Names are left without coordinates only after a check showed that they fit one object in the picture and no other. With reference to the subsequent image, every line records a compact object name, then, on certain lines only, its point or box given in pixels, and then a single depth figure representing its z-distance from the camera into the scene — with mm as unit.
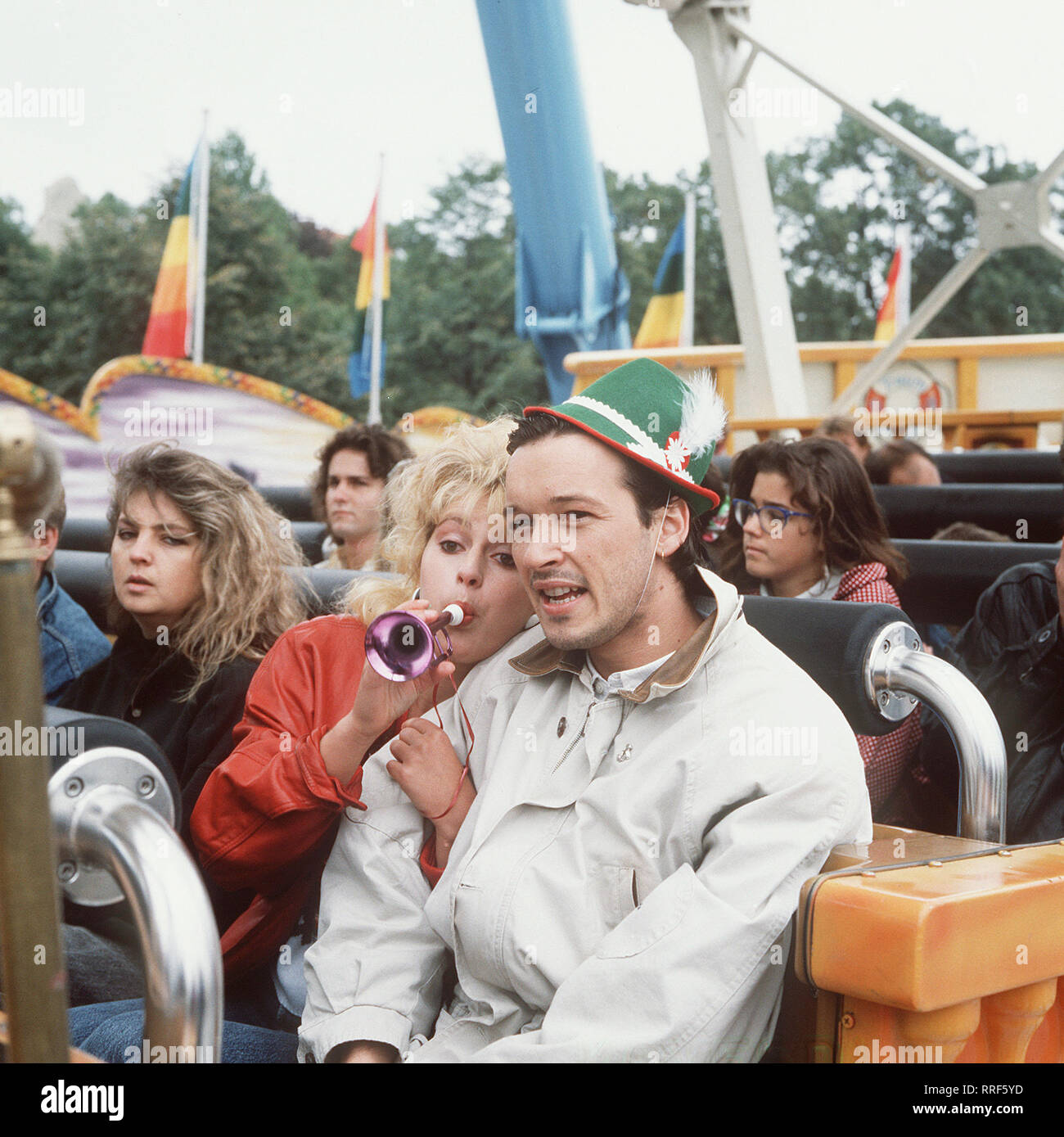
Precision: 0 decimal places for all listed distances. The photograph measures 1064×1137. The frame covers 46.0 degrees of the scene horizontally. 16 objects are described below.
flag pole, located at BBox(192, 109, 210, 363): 12078
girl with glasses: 2914
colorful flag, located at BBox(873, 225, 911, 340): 14558
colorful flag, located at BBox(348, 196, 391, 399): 12547
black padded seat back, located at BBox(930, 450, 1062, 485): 4918
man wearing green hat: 1268
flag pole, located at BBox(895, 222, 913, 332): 15597
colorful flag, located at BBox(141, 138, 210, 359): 11508
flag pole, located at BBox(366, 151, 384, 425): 11914
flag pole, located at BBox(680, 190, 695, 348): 15419
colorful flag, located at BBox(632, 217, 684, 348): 11133
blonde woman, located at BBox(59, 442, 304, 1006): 2016
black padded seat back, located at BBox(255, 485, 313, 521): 5328
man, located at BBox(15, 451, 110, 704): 2580
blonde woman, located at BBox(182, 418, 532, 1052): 1595
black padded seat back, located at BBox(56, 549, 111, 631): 3088
